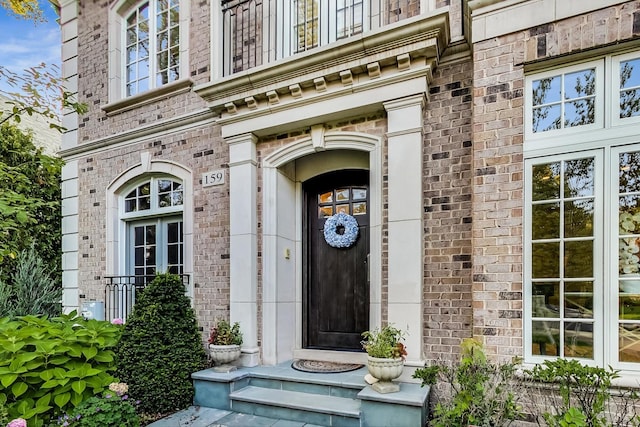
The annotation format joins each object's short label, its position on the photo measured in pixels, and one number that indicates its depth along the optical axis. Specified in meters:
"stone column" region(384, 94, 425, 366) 3.41
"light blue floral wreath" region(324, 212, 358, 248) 4.54
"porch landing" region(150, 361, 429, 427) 3.02
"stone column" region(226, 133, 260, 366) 4.29
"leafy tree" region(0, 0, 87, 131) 4.70
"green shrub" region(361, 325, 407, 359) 3.13
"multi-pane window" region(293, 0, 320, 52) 4.62
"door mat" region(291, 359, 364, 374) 4.03
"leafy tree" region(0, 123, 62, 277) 6.72
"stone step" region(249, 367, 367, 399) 3.53
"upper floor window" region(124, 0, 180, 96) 5.50
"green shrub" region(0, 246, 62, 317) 6.07
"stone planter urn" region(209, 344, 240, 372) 4.01
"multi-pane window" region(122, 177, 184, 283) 5.31
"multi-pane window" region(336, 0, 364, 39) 4.38
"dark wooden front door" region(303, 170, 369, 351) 4.51
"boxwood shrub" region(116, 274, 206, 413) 3.74
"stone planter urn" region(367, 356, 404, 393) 3.08
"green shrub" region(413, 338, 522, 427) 2.61
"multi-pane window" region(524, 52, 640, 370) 2.64
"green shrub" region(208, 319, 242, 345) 4.11
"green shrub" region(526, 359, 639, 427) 2.37
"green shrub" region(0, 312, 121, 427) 3.02
